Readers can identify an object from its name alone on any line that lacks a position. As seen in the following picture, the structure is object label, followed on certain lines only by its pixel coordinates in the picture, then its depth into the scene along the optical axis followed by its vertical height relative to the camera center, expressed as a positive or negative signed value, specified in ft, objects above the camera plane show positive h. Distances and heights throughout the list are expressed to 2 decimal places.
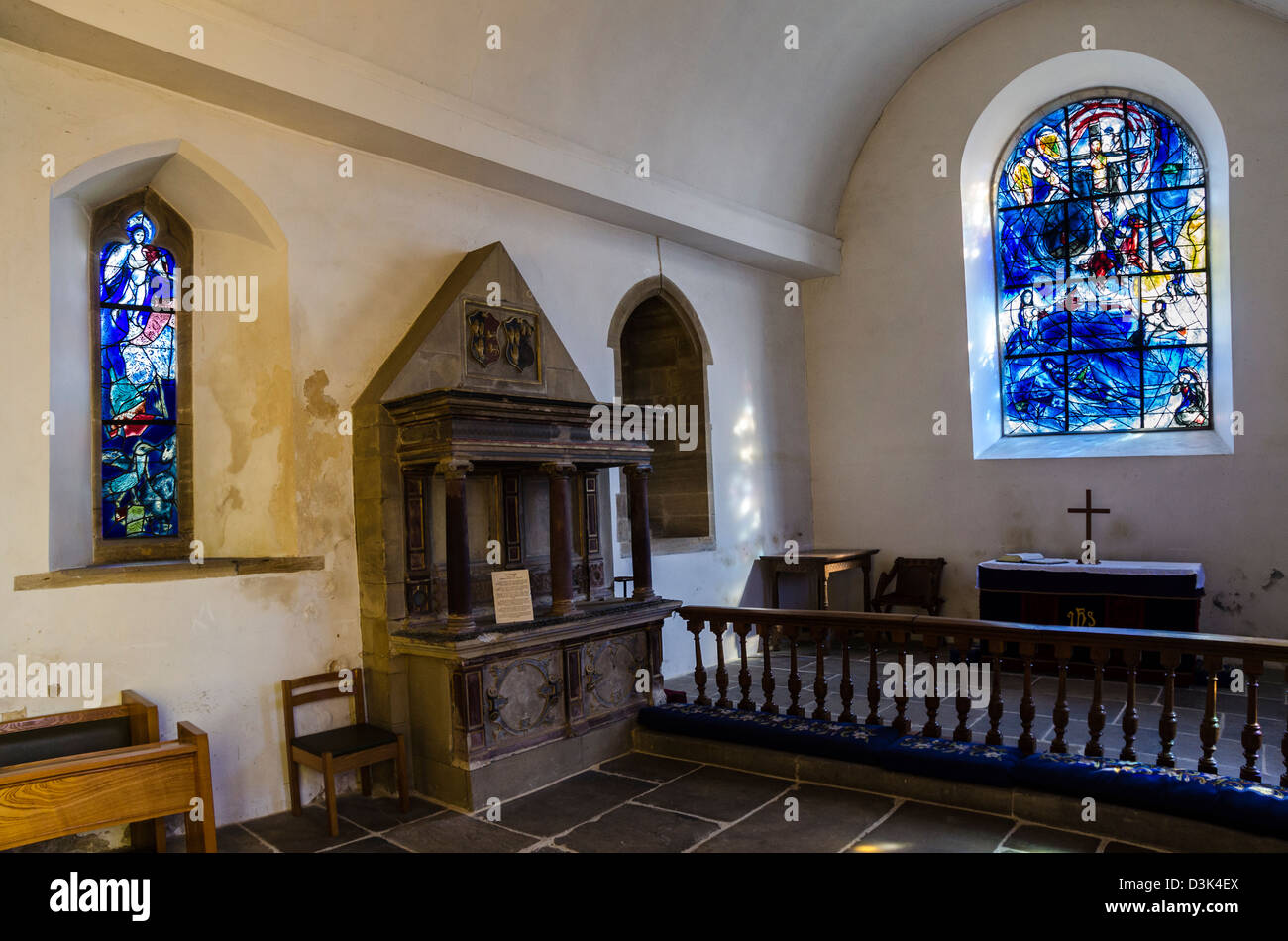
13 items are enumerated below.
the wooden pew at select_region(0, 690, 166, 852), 13.23 -3.17
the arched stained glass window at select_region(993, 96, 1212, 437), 27.02 +6.30
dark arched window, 27.35 +2.96
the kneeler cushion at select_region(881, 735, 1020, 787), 14.29 -4.34
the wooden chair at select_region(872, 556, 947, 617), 28.73 -3.10
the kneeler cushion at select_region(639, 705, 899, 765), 15.88 -4.36
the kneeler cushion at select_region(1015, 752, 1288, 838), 11.97 -4.29
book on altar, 25.63 -2.05
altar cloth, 22.89 -2.48
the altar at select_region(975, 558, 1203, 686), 22.88 -2.95
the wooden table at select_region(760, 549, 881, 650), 27.86 -2.29
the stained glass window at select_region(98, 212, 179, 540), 16.87 +2.39
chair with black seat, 15.12 -3.99
